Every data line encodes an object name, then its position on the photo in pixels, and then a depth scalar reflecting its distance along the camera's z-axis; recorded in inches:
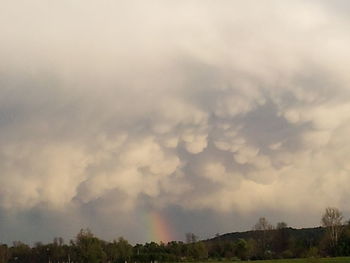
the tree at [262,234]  6626.5
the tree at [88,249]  5792.3
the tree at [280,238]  6508.9
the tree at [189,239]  6569.9
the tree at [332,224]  5408.5
